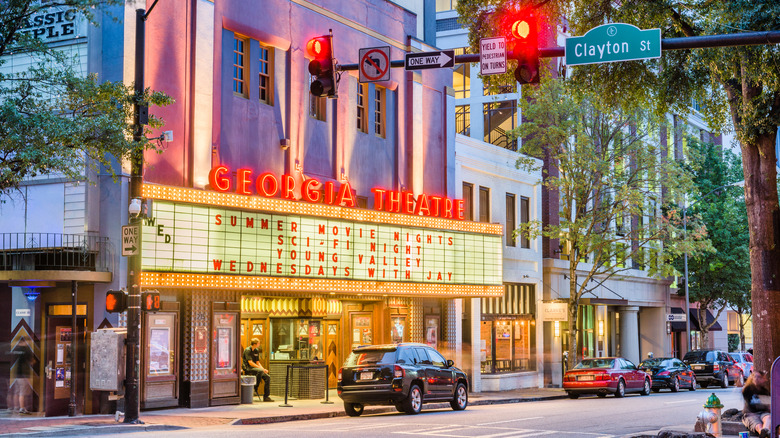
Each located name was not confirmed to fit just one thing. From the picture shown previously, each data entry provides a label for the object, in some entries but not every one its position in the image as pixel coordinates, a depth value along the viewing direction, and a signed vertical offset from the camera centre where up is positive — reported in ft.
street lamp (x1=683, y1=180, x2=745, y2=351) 160.25 -4.65
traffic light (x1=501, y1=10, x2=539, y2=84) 42.65 +10.75
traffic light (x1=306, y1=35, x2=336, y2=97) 45.83 +10.67
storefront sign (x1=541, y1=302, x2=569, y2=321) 127.24 -2.66
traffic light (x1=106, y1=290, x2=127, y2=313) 66.13 -0.71
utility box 66.39 -4.82
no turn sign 48.29 +11.60
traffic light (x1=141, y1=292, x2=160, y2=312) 66.85 -0.65
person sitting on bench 89.25 -6.85
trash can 86.53 -8.91
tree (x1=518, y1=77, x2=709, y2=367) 122.01 +15.39
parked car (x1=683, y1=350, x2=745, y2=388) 143.23 -11.43
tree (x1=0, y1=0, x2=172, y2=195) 54.13 +10.19
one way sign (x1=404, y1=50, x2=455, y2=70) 46.01 +11.24
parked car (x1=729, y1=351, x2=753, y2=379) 147.33 -10.95
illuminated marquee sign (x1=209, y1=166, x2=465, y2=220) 82.79 +9.54
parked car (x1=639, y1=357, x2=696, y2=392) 129.29 -11.23
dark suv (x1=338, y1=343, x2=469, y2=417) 74.74 -6.88
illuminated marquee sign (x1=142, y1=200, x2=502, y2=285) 76.07 +4.10
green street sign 43.34 +11.39
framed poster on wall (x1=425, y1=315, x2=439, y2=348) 111.45 -4.60
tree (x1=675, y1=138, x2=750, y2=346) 171.42 +9.30
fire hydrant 51.83 -6.80
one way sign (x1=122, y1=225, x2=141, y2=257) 67.00 +3.66
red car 110.11 -10.07
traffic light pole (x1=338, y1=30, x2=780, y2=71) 39.34 +10.55
